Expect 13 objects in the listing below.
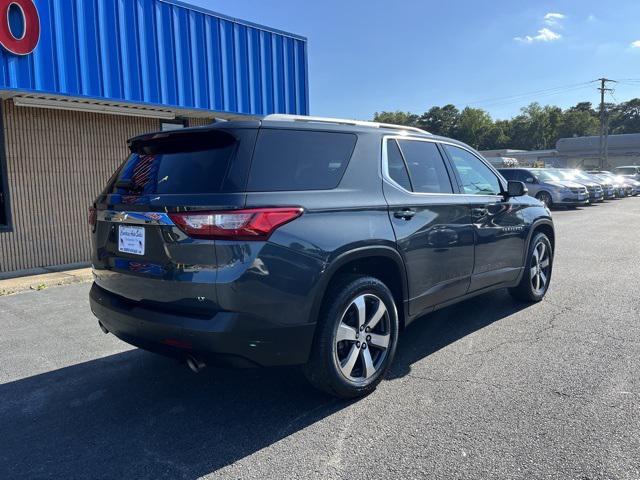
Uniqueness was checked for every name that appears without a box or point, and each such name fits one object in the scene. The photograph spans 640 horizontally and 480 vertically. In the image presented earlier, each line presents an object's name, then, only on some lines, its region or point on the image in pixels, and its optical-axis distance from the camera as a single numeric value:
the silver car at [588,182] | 20.80
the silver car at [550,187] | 18.89
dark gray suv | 2.83
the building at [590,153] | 57.31
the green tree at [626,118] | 92.00
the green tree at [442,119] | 99.06
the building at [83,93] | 7.62
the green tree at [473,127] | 95.49
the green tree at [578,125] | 87.81
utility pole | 49.73
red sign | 7.16
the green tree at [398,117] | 98.30
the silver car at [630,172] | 31.17
